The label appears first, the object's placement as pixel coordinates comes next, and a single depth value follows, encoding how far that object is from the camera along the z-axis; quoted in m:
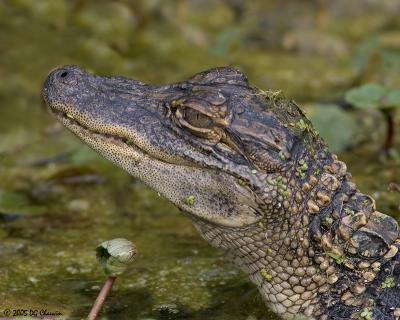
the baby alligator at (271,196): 7.17
